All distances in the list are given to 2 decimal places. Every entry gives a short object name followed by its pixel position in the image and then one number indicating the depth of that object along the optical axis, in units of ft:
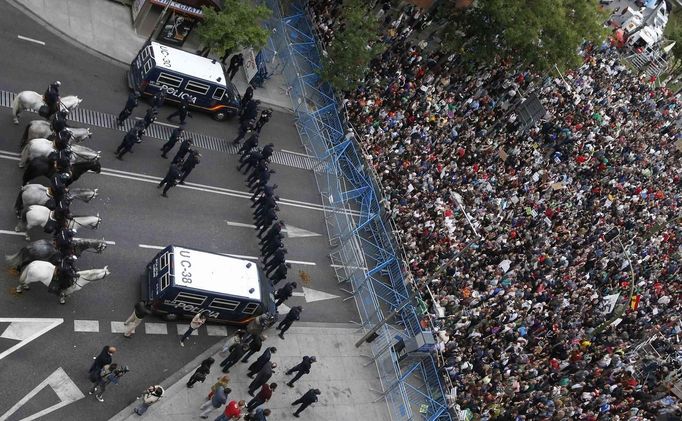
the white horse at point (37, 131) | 68.33
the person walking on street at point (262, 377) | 62.49
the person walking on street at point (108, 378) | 56.13
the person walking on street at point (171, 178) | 74.25
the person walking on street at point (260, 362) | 63.98
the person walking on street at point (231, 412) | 58.54
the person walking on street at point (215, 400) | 59.26
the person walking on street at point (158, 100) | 81.05
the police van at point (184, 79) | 84.69
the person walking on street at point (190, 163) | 77.46
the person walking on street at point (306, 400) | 64.21
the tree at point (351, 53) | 99.30
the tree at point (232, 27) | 92.48
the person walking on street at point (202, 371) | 60.23
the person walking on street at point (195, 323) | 63.77
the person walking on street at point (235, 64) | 98.43
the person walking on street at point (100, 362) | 54.21
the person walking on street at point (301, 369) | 66.77
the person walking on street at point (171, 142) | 78.07
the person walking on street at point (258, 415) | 58.03
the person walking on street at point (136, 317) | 59.93
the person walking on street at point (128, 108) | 77.00
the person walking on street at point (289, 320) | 69.31
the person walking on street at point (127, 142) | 75.10
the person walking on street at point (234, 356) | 63.67
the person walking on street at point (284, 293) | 71.51
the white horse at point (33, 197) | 62.49
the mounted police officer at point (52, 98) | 70.03
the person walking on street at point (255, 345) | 65.31
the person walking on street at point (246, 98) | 91.25
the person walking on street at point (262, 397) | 61.36
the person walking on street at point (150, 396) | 56.70
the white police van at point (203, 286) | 63.77
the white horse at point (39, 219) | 61.21
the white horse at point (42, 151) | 66.44
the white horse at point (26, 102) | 70.38
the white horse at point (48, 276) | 57.57
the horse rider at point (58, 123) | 67.46
